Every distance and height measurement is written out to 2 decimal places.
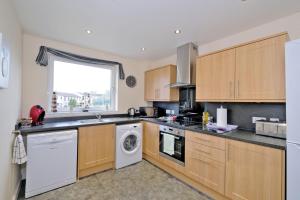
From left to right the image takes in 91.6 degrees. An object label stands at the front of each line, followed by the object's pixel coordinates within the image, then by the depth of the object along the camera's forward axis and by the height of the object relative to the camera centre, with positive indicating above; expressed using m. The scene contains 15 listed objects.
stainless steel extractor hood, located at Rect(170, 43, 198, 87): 2.74 +0.73
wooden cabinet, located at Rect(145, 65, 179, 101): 3.18 +0.41
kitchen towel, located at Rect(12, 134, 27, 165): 1.72 -0.62
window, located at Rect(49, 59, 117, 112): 2.79 +0.30
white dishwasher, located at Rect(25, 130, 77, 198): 1.91 -0.85
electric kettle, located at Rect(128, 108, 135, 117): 3.64 -0.27
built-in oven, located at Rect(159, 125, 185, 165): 2.37 -0.73
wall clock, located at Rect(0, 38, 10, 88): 1.19 +0.30
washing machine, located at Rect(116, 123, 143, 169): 2.76 -0.86
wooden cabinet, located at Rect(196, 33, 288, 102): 1.66 +0.39
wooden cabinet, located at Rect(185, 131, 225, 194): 1.86 -0.80
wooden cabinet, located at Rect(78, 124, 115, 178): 2.39 -0.83
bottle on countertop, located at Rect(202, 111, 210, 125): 2.50 -0.28
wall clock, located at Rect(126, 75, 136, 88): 3.73 +0.52
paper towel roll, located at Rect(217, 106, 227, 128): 2.21 -0.23
